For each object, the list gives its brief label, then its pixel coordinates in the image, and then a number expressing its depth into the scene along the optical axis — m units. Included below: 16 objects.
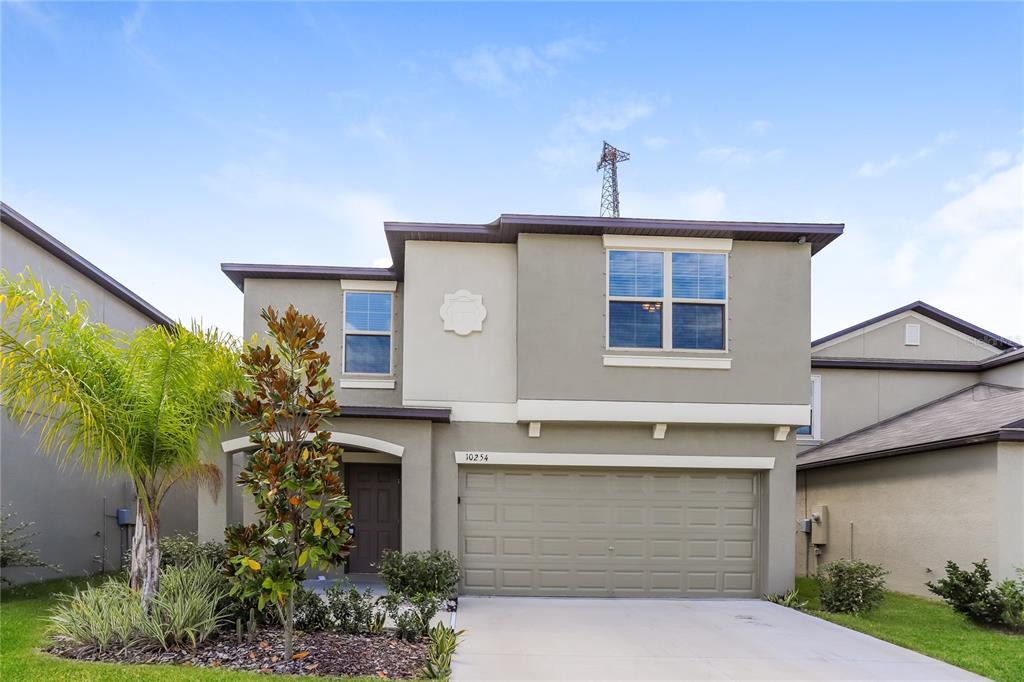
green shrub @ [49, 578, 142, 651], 7.19
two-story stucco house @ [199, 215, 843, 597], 11.61
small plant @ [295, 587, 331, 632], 8.05
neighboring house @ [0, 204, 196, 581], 11.33
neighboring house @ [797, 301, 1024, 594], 10.93
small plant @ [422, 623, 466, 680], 6.84
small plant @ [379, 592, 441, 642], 8.03
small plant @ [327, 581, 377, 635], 8.09
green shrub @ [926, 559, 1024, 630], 9.48
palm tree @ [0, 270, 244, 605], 7.60
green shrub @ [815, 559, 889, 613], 10.39
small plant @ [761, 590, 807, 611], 11.13
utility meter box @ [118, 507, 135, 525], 14.20
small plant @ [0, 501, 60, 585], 9.62
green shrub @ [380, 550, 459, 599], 9.94
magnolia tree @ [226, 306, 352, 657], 6.93
